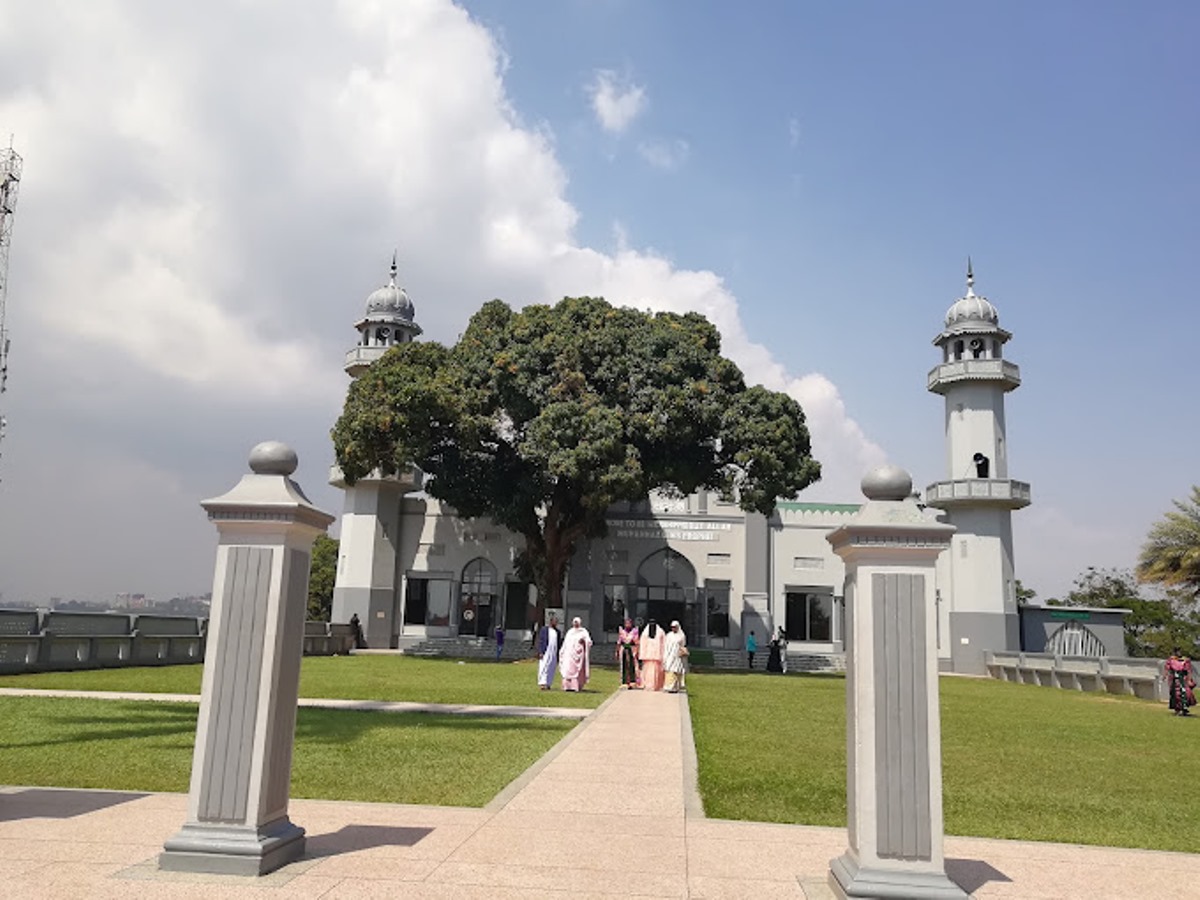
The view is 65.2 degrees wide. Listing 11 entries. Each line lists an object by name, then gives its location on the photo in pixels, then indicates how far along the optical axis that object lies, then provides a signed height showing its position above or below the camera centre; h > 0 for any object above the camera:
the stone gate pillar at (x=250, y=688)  5.33 -0.47
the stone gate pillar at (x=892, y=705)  5.11 -0.39
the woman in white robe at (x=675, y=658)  19.09 -0.64
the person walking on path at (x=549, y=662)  18.83 -0.80
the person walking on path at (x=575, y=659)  18.81 -0.73
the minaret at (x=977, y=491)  36.53 +5.79
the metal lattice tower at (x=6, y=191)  46.44 +20.00
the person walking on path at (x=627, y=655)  20.80 -0.69
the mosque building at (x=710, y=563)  36.97 +2.48
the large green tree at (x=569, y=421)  27.78 +6.04
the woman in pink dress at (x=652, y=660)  19.86 -0.72
